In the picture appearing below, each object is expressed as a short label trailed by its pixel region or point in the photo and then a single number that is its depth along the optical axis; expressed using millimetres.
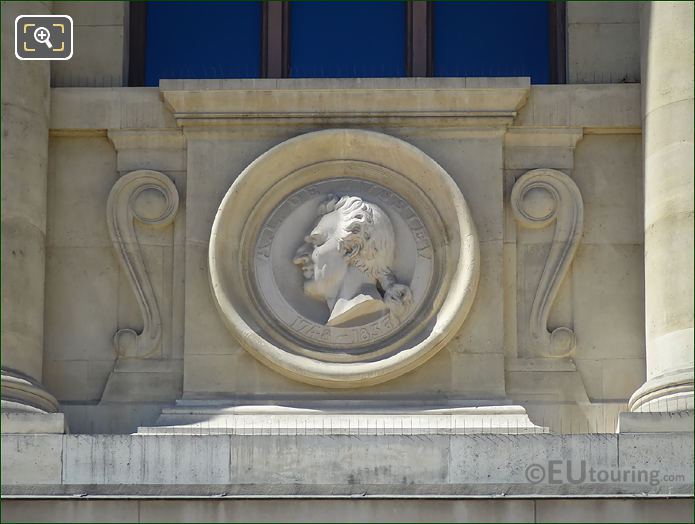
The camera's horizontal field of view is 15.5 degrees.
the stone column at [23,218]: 28766
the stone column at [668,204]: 28344
